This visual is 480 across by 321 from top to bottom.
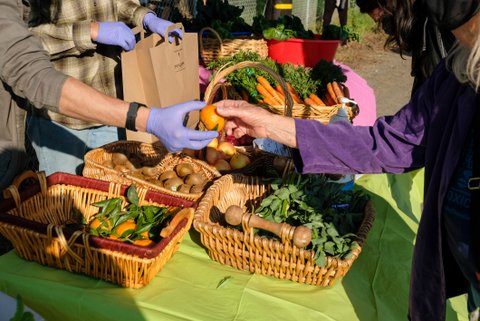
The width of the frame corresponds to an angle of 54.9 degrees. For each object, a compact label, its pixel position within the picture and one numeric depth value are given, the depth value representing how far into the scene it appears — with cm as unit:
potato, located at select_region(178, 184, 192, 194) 216
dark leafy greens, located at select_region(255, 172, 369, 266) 167
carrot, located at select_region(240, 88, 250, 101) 324
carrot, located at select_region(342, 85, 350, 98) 330
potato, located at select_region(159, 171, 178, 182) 232
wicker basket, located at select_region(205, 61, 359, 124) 293
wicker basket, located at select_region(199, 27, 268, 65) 366
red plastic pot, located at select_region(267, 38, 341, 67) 390
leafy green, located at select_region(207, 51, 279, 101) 324
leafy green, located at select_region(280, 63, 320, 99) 338
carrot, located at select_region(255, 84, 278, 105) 315
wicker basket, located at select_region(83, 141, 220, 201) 209
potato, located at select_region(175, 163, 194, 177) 232
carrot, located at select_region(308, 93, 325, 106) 315
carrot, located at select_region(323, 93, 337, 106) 317
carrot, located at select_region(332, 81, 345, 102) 315
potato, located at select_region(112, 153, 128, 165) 241
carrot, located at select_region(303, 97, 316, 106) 313
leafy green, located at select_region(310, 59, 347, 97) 337
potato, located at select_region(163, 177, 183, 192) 222
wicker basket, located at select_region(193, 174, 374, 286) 161
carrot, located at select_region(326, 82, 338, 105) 314
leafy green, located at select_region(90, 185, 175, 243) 172
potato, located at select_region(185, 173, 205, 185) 223
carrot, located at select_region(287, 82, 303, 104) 319
